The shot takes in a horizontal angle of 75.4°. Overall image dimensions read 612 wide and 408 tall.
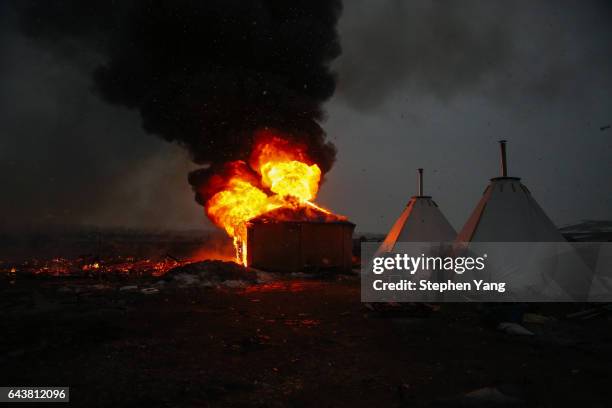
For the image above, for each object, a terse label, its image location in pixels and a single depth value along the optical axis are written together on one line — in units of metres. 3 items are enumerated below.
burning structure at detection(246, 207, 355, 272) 24.31
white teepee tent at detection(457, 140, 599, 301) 12.40
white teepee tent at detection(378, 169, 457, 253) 18.30
